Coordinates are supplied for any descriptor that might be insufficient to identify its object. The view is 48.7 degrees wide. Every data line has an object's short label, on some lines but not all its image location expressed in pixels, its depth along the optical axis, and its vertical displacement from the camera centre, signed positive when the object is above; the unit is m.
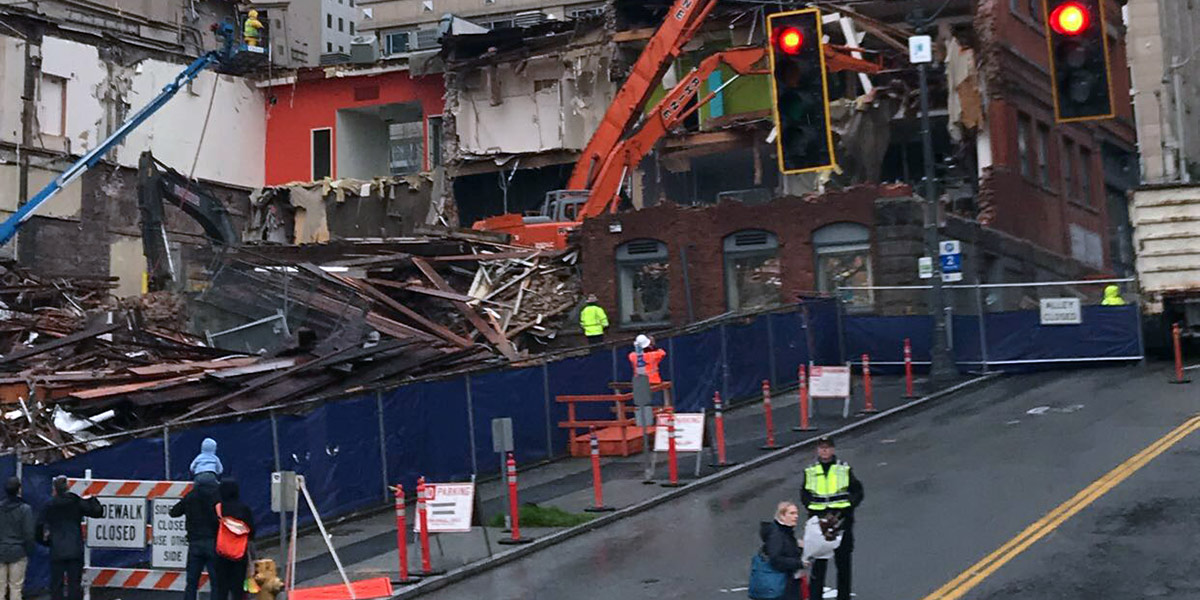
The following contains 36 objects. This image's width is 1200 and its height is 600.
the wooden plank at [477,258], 34.22 +2.94
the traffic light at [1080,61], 11.54 +2.47
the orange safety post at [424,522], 15.34 -1.71
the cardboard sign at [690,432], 19.81 -1.05
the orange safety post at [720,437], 20.77 -1.24
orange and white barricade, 14.43 -1.58
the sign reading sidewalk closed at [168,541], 14.41 -1.69
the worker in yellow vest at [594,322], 30.14 +1.01
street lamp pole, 26.50 +1.76
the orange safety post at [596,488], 18.22 -1.69
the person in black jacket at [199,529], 13.75 -1.50
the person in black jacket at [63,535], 14.11 -1.53
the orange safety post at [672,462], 19.61 -1.48
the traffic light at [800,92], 12.32 +2.48
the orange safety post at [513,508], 16.80 -1.75
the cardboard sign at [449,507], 15.37 -1.56
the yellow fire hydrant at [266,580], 13.02 -1.95
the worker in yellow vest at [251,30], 52.62 +14.20
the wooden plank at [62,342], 22.83 +0.85
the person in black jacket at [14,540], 13.93 -1.55
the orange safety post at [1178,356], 25.33 -0.32
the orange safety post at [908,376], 26.36 -0.48
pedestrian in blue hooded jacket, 15.77 -0.93
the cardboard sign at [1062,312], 28.66 +0.71
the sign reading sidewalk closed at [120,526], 14.70 -1.54
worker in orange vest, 24.00 +0.11
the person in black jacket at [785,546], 10.98 -1.57
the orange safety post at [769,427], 21.70 -1.16
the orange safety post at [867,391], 24.91 -0.70
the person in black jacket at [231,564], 13.49 -1.84
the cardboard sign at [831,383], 23.83 -0.50
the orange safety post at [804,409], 23.19 -0.92
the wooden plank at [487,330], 28.88 +0.93
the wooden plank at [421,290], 30.67 +1.96
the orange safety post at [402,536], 15.01 -1.82
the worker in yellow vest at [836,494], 12.20 -1.29
